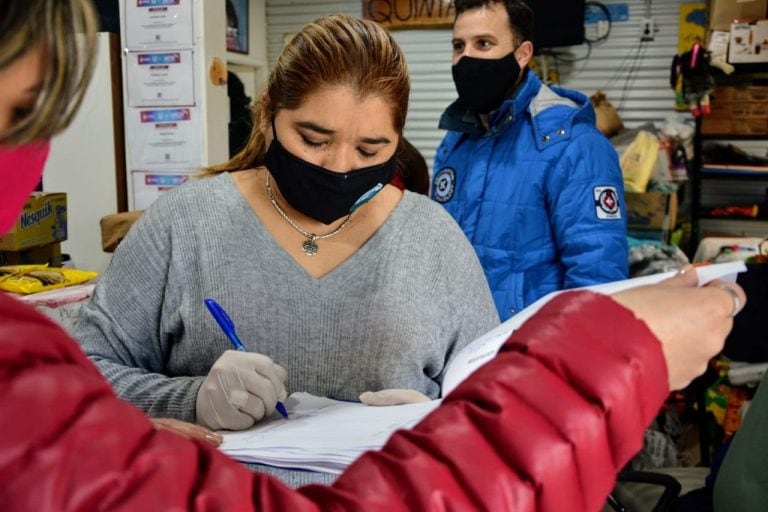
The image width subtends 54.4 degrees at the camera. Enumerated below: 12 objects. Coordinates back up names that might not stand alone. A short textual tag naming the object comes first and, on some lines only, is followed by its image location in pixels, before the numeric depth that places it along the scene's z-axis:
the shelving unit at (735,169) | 5.78
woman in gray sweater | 1.49
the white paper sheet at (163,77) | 4.26
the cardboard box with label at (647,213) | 5.16
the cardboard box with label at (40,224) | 3.21
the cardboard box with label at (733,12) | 5.47
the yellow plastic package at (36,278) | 2.74
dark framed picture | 6.72
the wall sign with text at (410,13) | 6.79
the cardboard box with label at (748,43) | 5.51
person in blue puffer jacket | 2.67
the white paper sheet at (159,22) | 4.20
